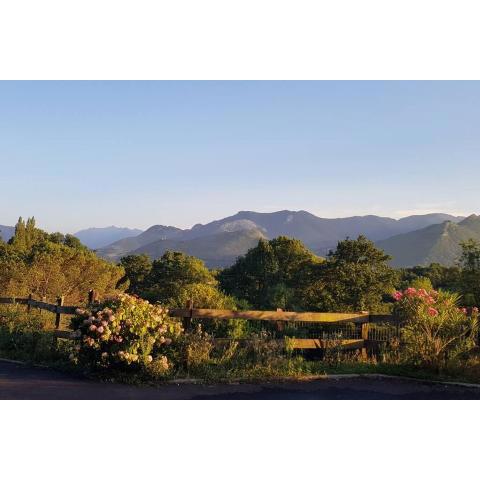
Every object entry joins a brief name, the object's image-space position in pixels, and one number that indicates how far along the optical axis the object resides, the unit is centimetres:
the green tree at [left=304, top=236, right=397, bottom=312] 4103
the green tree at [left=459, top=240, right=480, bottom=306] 1852
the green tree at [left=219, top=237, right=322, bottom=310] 4716
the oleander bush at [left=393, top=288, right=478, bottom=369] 1053
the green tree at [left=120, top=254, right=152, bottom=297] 5503
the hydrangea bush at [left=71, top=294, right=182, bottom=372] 953
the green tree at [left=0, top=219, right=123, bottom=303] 2616
